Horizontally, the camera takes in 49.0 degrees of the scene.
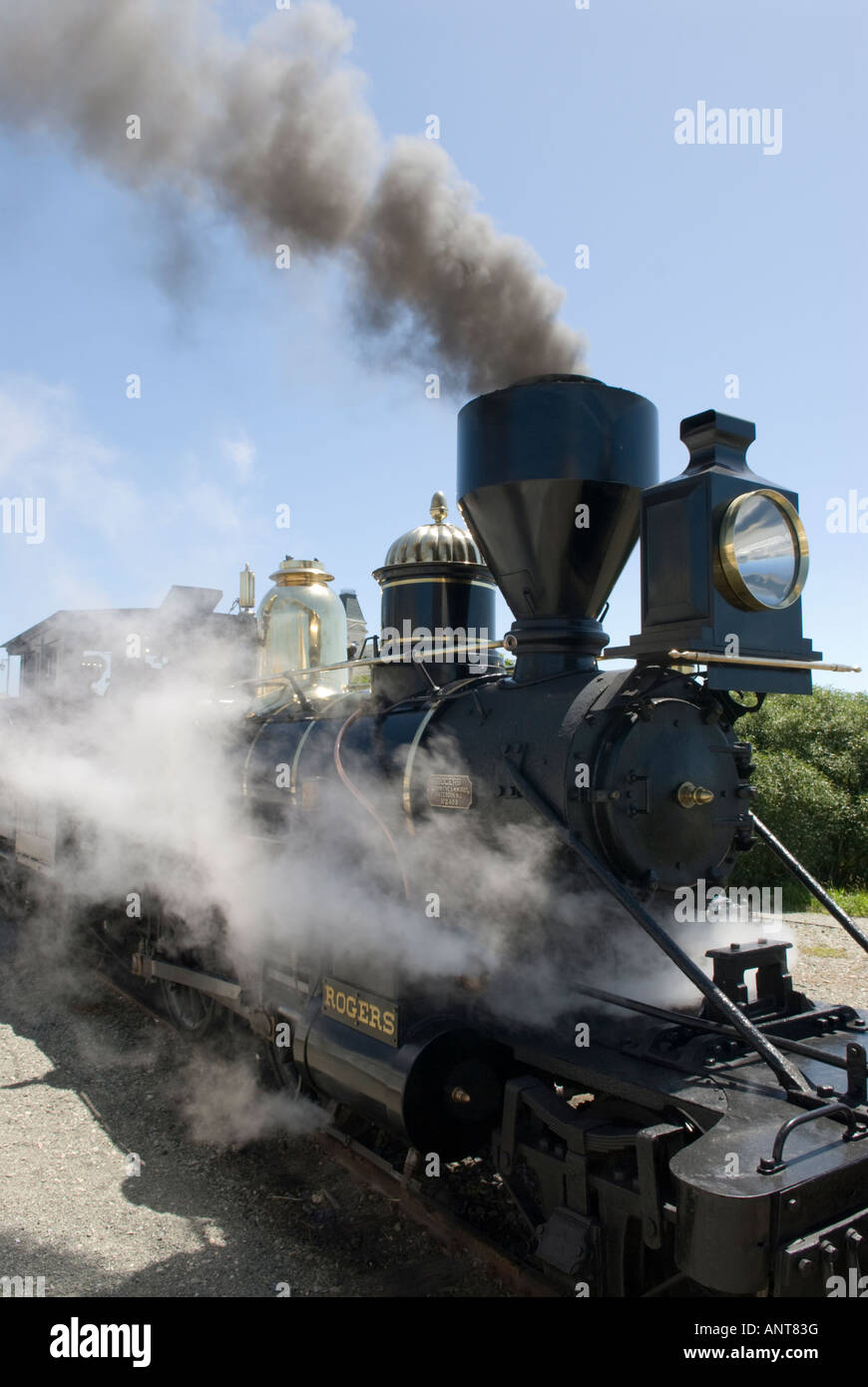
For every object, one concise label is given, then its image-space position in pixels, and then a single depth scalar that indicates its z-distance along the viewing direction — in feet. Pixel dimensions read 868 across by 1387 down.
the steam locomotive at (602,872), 8.41
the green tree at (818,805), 43.04
